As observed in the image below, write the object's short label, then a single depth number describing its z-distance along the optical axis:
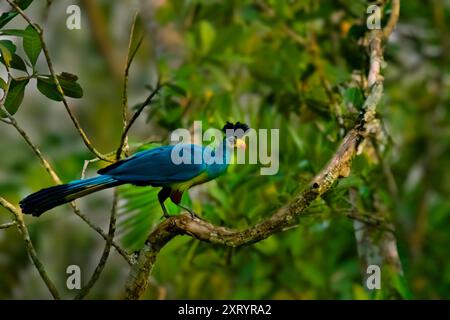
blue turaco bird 4.46
